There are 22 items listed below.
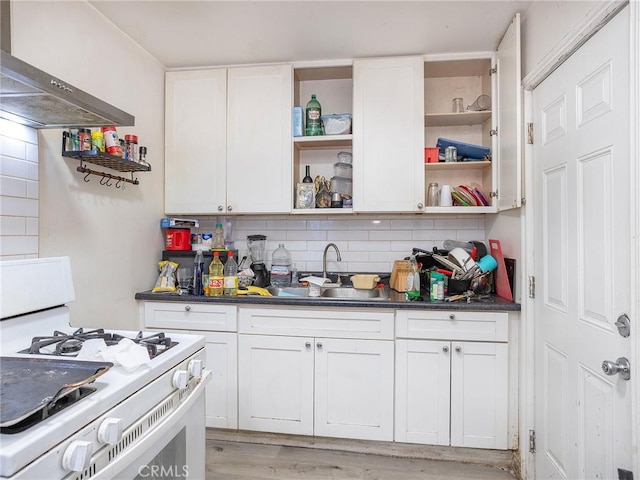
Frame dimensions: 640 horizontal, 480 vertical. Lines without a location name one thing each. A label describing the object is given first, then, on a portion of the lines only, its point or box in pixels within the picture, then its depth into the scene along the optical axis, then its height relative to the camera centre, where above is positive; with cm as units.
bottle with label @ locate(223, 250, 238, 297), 205 -27
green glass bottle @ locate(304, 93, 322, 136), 226 +83
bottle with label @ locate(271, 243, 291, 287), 237 -21
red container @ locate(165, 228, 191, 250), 230 +1
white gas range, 65 -37
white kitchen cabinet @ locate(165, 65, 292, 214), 222 +68
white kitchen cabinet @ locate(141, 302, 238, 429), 199 -68
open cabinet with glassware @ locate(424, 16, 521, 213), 177 +76
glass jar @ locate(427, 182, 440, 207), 224 +31
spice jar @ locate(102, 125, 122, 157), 167 +49
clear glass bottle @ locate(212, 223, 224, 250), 239 +1
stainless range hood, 93 +47
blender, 230 -12
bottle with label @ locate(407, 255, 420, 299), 192 -24
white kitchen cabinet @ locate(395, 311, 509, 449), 180 -75
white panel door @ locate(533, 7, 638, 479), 107 -6
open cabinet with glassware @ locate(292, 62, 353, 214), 225 +69
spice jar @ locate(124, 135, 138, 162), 183 +52
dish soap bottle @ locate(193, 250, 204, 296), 210 -22
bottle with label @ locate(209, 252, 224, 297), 204 -22
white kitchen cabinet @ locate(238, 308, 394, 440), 188 -76
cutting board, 189 -20
